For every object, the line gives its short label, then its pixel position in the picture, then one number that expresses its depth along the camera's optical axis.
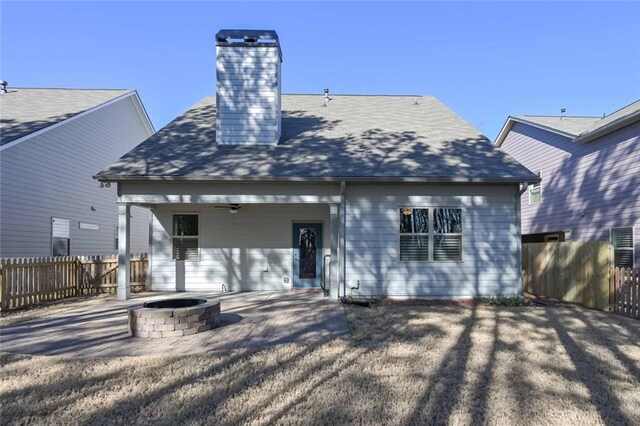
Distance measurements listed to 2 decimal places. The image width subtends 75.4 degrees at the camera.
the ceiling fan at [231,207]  11.23
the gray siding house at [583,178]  11.67
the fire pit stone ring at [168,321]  6.27
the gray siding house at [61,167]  12.18
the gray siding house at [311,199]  10.04
